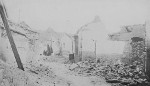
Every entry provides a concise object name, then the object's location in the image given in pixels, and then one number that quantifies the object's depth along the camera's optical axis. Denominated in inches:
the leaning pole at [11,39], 279.7
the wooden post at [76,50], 705.5
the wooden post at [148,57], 342.3
